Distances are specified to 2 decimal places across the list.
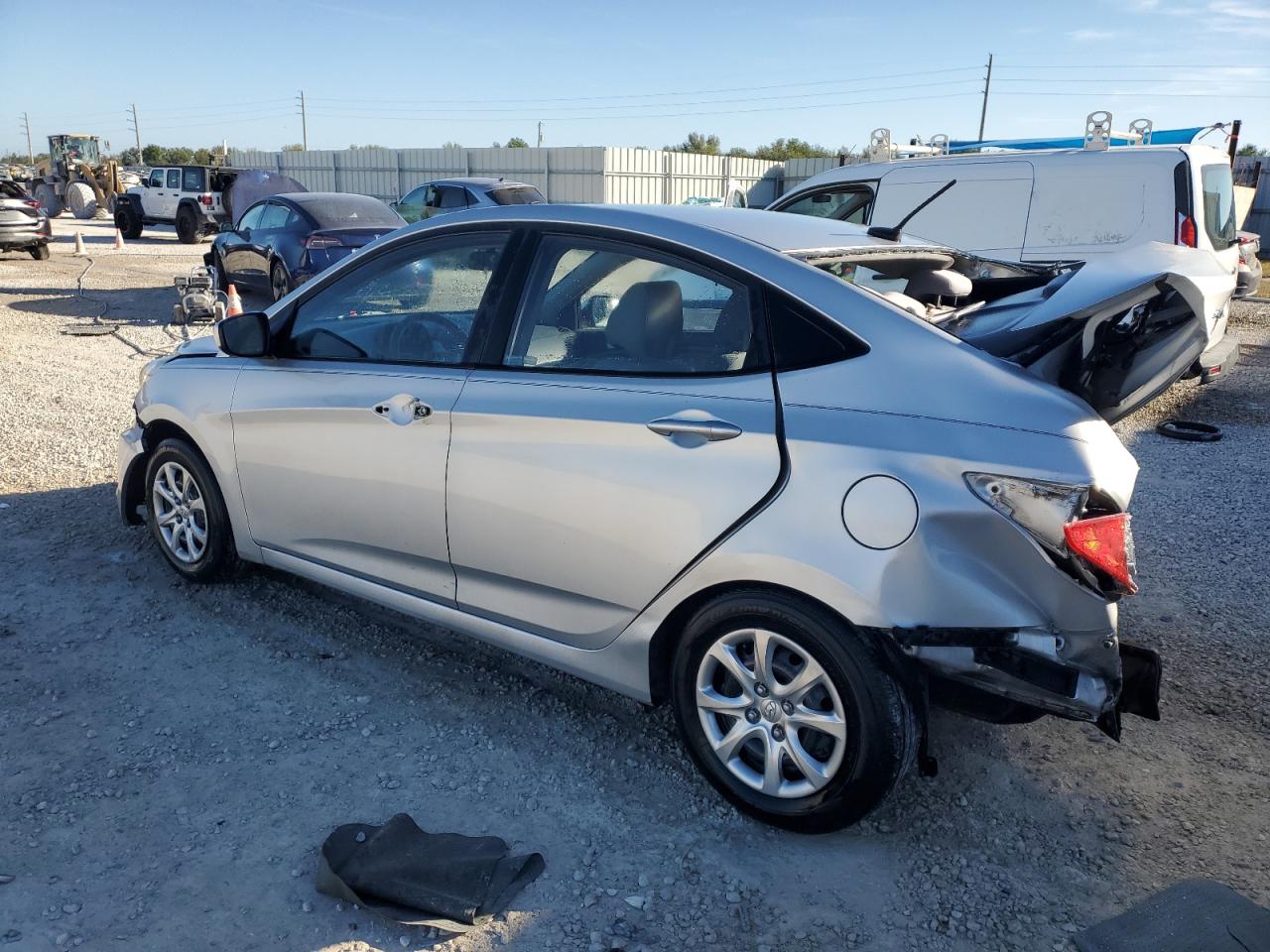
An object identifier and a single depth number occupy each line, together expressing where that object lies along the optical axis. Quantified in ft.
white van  26.32
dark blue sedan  38.17
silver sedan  8.13
